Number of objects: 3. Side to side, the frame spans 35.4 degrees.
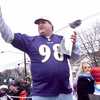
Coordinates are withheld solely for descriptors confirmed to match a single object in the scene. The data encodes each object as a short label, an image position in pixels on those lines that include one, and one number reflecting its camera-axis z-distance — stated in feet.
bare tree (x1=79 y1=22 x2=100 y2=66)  50.78
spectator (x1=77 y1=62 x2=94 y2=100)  7.83
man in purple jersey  5.82
